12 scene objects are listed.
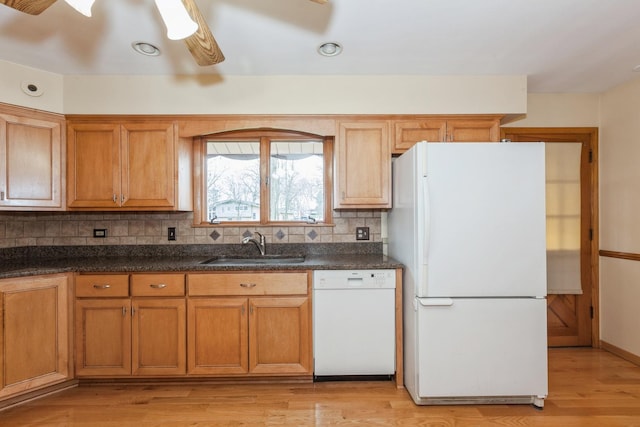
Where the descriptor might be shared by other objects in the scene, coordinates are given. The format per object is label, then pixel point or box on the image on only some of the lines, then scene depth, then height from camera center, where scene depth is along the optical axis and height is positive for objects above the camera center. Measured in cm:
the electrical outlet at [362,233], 288 -16
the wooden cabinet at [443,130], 257 +68
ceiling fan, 125 +82
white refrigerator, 199 -34
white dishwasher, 228 -74
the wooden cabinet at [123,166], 253 +39
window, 290 +31
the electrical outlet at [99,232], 281 -15
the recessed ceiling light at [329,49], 210 +111
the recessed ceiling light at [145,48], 209 +110
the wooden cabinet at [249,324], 228 -78
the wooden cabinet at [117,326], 226 -78
